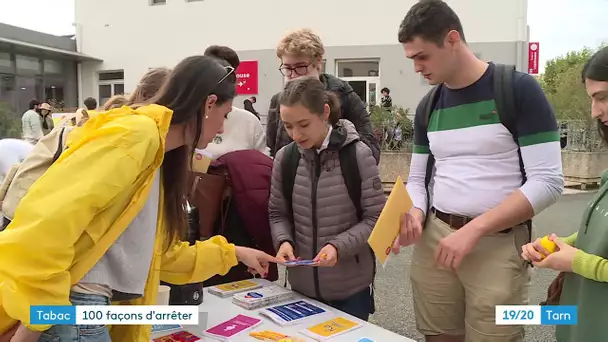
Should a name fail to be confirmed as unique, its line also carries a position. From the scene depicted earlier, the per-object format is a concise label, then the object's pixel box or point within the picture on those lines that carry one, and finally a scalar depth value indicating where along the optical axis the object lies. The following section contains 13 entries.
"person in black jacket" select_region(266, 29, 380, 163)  2.53
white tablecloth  1.62
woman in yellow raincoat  1.04
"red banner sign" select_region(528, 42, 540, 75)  11.60
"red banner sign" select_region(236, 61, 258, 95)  12.90
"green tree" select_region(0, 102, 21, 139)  10.55
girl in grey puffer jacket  2.01
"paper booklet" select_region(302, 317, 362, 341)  1.62
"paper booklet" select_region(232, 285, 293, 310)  1.90
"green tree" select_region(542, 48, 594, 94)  25.68
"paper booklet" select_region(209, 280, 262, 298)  2.05
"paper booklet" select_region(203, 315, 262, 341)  1.64
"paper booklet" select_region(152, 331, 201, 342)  1.63
